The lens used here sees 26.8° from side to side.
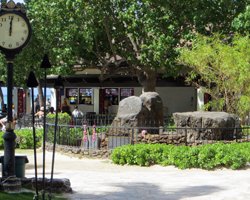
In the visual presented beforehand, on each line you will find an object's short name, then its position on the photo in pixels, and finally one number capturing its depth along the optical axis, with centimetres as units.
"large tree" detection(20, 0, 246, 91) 2503
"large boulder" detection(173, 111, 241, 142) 1723
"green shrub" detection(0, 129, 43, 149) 2147
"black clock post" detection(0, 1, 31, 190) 905
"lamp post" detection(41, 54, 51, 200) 819
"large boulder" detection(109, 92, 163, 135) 1908
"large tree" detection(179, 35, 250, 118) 1864
